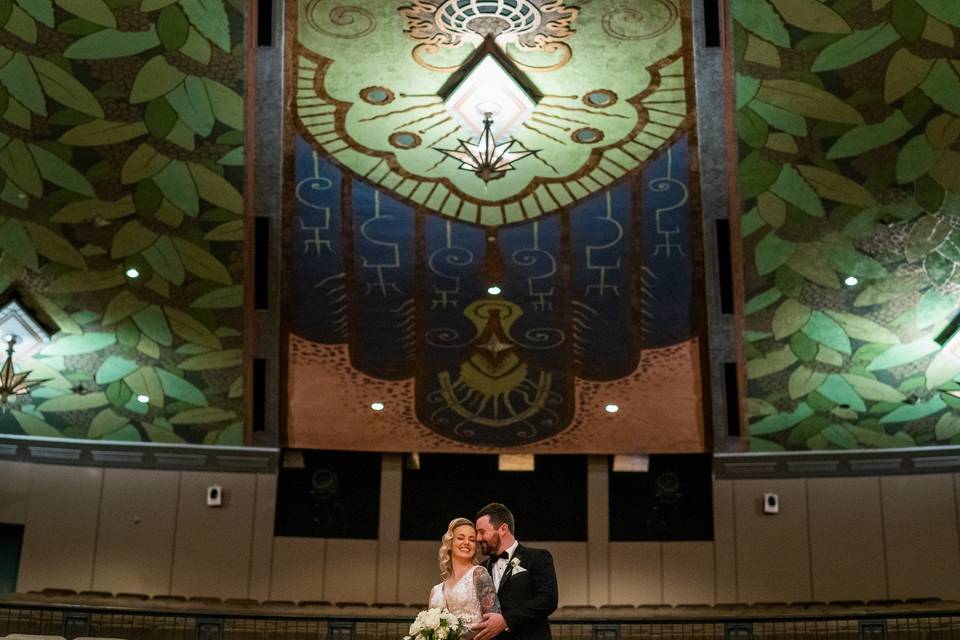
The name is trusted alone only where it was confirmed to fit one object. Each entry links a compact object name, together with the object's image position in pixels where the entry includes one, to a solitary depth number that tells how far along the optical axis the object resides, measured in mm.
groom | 4375
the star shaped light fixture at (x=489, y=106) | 9836
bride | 4363
